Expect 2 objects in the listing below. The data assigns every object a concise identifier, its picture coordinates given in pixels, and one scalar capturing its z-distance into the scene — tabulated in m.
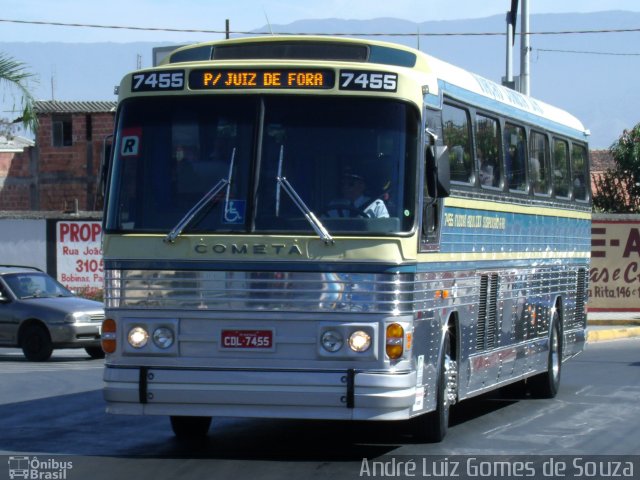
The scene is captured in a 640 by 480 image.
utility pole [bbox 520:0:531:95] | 32.75
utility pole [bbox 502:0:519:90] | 34.47
